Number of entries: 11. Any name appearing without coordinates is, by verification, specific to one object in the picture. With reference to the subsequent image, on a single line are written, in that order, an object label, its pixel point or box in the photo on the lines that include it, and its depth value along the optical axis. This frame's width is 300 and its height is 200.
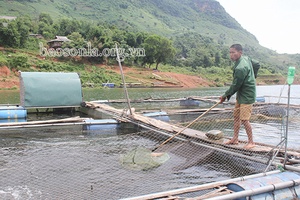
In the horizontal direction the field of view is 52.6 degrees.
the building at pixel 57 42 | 57.66
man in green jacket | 6.61
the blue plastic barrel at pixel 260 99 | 19.30
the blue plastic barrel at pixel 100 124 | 10.97
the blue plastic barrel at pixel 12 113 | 12.44
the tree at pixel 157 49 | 64.25
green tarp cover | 13.83
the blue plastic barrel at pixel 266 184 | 4.42
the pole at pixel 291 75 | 4.96
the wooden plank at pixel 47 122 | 10.19
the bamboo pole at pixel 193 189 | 4.26
